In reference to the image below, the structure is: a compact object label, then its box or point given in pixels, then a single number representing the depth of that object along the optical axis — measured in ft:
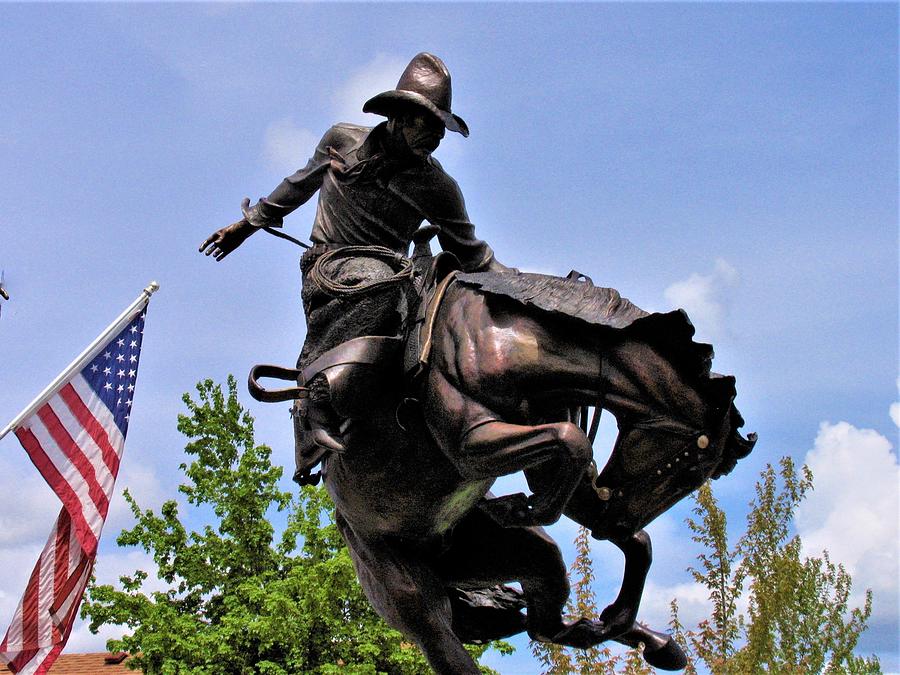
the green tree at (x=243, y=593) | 57.77
